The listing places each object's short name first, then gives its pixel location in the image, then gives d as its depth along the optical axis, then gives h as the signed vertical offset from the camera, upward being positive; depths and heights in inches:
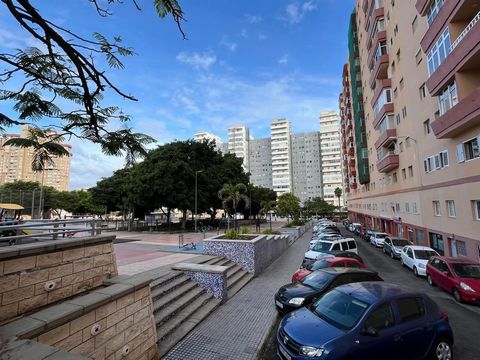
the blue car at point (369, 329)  196.1 -95.4
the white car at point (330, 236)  799.7 -87.1
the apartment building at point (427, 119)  547.2 +247.7
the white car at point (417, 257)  557.9 -112.1
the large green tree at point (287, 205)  1609.3 +25.6
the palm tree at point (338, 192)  4220.0 +253.7
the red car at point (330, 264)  437.7 -91.7
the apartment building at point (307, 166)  4904.0 +795.0
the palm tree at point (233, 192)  922.1 +62.9
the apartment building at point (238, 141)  5477.4 +1421.8
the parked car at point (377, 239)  980.9 -116.9
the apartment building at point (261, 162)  5344.5 +971.8
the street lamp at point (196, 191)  1374.3 +100.0
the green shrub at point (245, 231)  718.9 -55.6
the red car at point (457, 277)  384.4 -110.2
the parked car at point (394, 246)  754.7 -113.9
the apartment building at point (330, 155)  4648.1 +934.8
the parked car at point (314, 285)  318.7 -96.2
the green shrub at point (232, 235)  617.9 -56.9
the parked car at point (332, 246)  622.4 -91.3
